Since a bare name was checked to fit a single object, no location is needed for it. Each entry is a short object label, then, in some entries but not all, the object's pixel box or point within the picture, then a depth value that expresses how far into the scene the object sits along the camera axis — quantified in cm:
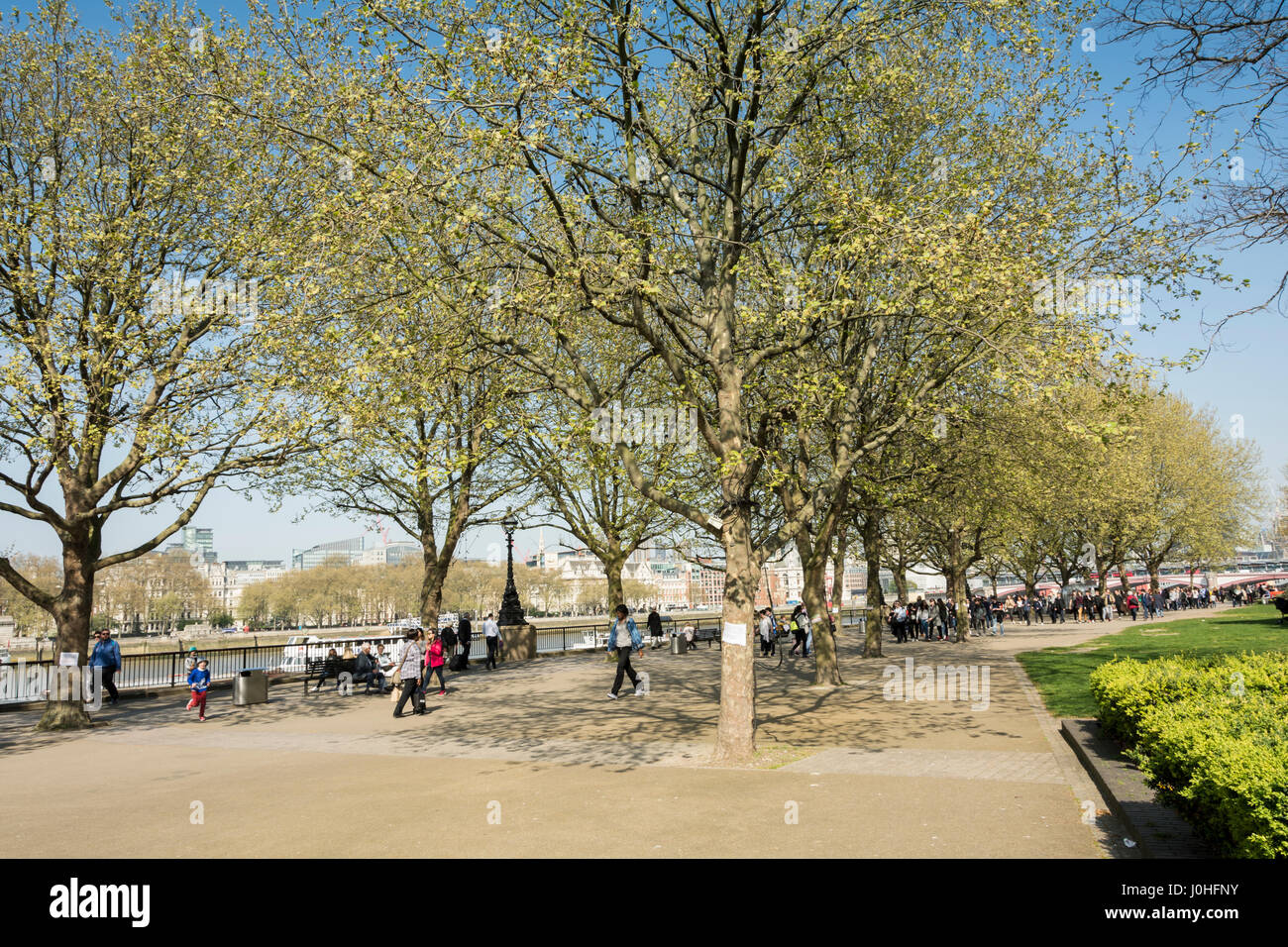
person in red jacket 1912
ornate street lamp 3128
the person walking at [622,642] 1708
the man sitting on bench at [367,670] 2148
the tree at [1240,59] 720
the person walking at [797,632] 2916
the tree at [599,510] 2784
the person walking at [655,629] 3478
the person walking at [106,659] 1872
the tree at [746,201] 1000
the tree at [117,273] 1547
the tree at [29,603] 7000
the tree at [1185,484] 4453
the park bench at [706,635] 3572
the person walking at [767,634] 2800
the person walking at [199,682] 1691
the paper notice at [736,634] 1040
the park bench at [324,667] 2188
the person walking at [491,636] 2853
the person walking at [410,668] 1596
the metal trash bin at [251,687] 1888
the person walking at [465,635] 2708
